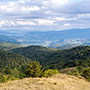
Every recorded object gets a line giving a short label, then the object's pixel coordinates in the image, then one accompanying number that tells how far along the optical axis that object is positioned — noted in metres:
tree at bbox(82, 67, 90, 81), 41.92
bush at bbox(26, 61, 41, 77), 44.78
